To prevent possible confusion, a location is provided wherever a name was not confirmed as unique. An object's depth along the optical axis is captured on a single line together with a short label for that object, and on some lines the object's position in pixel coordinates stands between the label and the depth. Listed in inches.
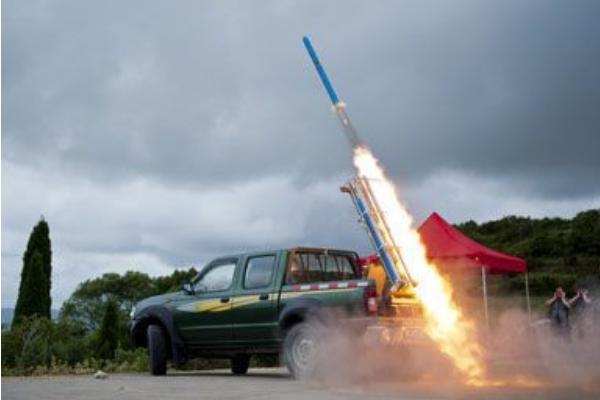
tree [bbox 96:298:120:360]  963.3
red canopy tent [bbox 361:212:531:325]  832.3
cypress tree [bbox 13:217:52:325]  1327.5
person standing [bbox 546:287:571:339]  655.3
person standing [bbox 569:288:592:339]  668.7
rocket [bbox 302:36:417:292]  549.6
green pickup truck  468.1
